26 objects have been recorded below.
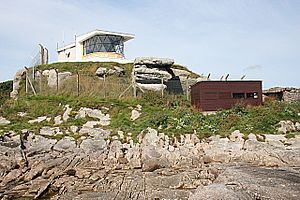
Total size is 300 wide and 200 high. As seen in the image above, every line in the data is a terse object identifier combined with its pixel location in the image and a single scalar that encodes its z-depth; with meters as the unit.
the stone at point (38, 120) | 27.54
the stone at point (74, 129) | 25.06
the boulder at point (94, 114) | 27.89
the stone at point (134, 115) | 27.88
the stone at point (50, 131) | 24.46
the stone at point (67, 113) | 27.97
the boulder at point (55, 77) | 35.62
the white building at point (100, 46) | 49.88
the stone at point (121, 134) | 23.82
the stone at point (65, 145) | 21.64
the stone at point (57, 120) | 27.18
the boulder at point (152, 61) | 36.53
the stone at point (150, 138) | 22.67
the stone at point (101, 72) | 40.19
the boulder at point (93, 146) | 21.48
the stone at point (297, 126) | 24.53
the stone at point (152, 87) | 35.00
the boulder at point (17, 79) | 38.12
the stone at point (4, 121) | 27.16
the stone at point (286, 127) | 23.89
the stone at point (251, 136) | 22.22
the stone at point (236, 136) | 22.24
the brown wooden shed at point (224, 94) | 30.08
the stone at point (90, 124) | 26.06
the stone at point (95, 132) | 24.02
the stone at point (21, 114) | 29.08
